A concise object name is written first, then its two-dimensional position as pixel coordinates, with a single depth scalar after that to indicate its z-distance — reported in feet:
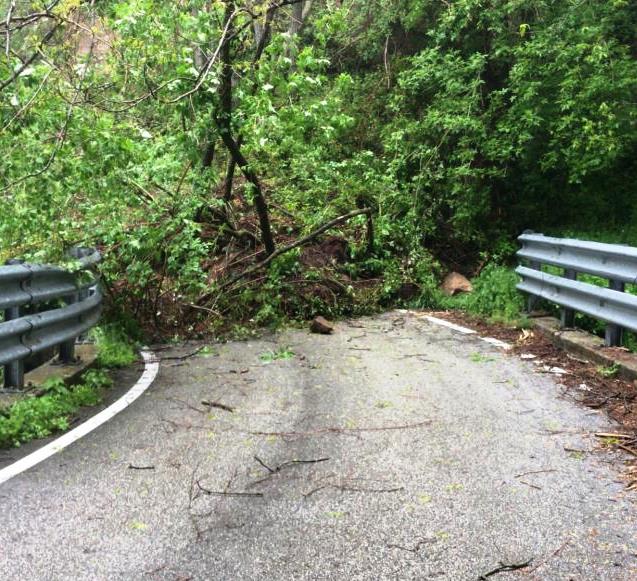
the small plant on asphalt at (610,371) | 21.18
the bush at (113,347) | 24.20
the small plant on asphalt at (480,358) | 24.89
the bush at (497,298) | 32.45
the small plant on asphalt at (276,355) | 25.89
